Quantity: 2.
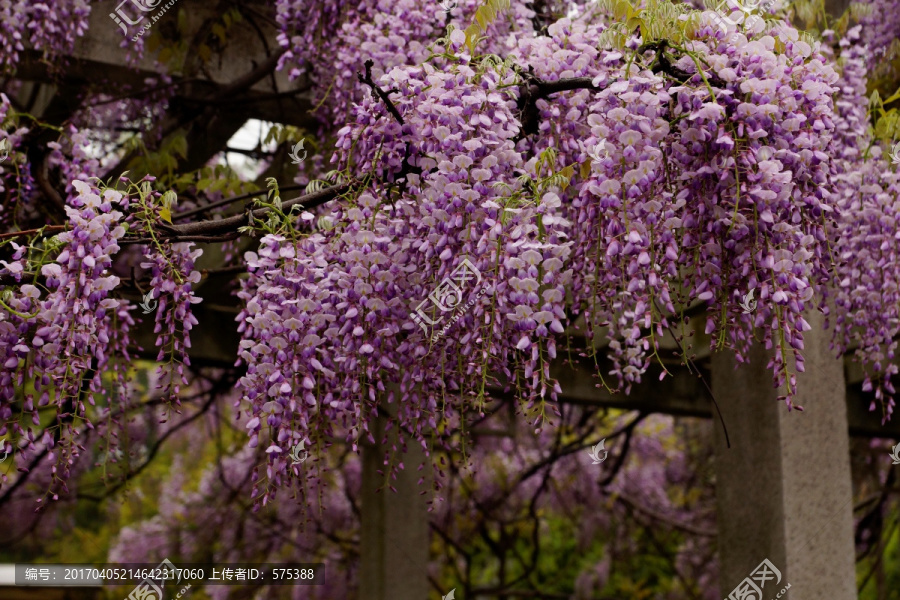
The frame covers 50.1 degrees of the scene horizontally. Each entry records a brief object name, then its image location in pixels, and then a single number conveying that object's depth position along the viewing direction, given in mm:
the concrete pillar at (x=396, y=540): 4273
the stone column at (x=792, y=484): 2746
